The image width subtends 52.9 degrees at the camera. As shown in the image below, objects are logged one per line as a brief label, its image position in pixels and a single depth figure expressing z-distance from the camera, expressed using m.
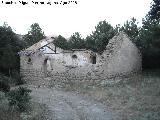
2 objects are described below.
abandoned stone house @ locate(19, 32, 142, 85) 14.74
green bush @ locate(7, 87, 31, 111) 8.31
